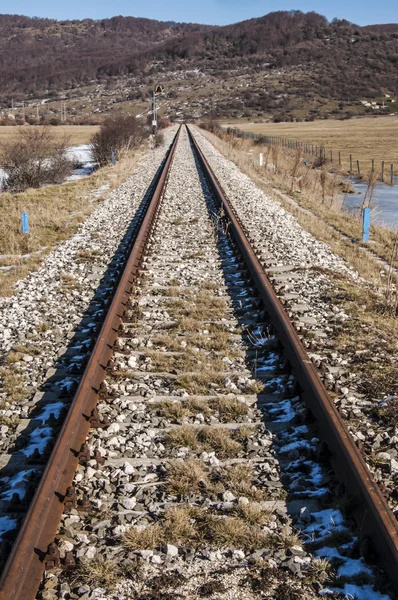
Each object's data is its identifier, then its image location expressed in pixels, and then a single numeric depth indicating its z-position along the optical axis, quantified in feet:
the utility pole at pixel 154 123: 153.32
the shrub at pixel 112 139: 111.96
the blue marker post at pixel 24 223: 42.55
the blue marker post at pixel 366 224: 43.73
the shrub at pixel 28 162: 85.20
